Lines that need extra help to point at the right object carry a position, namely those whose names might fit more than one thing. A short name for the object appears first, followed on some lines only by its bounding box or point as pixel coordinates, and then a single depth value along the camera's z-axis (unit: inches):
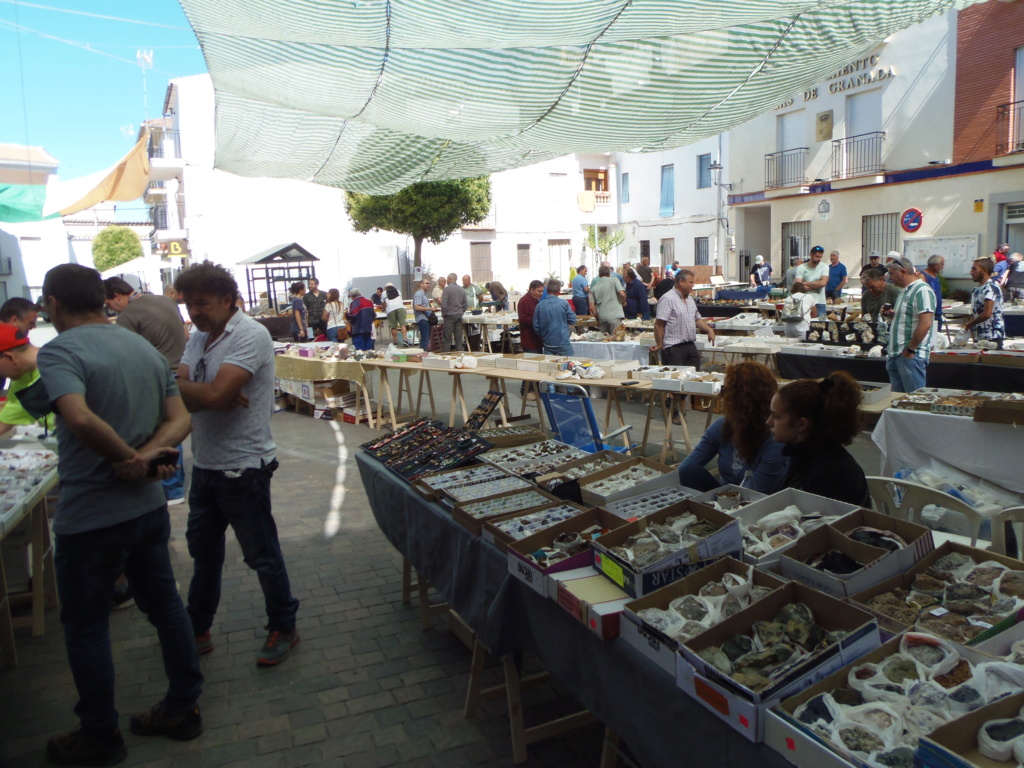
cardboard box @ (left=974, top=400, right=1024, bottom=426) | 191.2
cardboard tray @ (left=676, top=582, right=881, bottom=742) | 64.7
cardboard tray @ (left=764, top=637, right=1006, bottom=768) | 58.4
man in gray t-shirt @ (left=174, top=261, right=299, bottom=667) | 128.0
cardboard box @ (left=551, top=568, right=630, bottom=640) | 84.0
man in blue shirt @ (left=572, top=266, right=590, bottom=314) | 655.8
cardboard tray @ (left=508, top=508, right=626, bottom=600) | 97.8
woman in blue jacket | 136.8
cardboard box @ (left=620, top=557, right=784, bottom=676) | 76.3
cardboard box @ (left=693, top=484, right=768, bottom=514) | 117.0
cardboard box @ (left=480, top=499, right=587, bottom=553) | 110.5
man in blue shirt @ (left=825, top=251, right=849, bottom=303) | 547.2
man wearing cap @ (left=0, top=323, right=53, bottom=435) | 154.2
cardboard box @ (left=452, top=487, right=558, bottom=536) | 119.3
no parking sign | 746.2
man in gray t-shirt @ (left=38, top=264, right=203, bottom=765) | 104.8
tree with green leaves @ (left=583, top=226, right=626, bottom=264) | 1309.1
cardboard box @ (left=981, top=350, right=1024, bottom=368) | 271.3
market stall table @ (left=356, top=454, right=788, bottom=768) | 72.1
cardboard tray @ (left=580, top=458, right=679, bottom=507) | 124.6
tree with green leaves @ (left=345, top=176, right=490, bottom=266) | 971.3
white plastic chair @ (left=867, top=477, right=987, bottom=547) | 129.0
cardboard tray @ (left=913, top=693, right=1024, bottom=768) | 55.1
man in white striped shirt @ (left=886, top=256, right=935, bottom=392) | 251.3
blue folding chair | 231.6
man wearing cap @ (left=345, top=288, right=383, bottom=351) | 520.1
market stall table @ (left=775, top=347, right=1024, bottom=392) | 275.1
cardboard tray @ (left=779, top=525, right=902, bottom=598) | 84.2
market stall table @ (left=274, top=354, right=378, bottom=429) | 376.8
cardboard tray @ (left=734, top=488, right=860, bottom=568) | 106.3
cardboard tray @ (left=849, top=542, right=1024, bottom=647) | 84.0
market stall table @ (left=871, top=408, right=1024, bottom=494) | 198.7
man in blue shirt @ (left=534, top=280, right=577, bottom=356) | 367.9
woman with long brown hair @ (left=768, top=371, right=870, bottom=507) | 120.4
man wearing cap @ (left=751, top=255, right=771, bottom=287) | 809.5
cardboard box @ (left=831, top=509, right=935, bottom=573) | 89.5
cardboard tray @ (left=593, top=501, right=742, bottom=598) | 87.5
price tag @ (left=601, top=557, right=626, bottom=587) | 90.9
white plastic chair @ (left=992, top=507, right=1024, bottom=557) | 123.1
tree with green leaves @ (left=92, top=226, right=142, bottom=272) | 2057.1
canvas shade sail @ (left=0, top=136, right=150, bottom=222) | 552.4
